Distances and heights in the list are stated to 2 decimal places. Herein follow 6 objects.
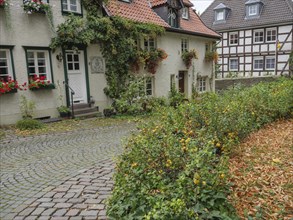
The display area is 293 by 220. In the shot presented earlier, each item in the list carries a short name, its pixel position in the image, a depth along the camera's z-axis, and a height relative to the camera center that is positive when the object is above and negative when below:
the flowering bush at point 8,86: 8.94 -0.24
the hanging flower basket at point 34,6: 9.55 +2.75
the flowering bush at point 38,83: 9.89 -0.19
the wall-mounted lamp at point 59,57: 10.63 +0.85
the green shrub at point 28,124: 8.86 -1.60
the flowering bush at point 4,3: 8.92 +2.67
